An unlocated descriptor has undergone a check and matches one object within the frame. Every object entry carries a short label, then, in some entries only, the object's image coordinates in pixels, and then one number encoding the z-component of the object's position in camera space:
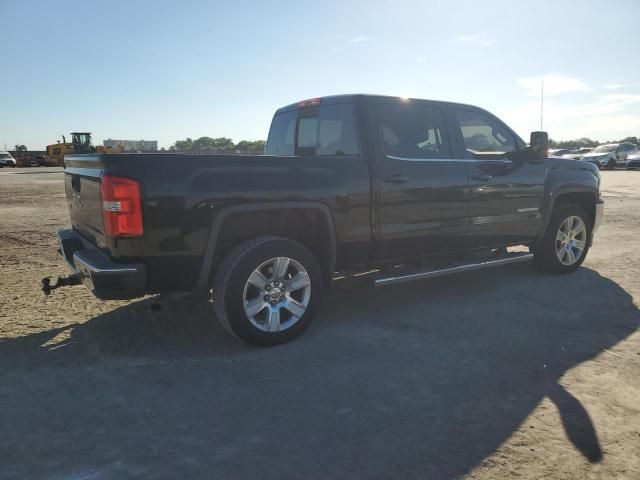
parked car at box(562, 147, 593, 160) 40.33
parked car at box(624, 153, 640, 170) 31.32
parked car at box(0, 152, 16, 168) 46.44
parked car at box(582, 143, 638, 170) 32.94
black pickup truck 3.50
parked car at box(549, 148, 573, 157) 43.56
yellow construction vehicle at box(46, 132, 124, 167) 47.88
